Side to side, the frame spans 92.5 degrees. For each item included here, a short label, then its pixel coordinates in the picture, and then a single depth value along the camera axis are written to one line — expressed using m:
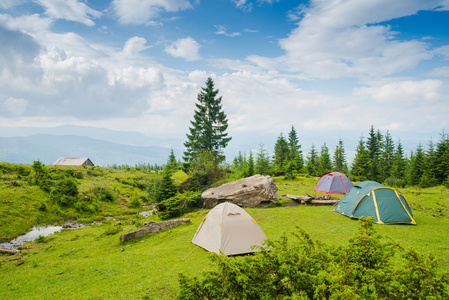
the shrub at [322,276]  3.56
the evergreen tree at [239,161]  44.81
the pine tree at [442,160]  35.72
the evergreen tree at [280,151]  61.19
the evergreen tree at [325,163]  55.21
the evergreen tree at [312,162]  56.38
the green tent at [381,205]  13.20
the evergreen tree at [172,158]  46.62
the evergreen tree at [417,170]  41.51
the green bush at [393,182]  38.39
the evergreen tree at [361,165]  45.94
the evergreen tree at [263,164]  44.84
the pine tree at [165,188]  22.23
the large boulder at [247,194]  19.27
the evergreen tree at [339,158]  61.06
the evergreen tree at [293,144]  60.33
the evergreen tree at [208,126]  45.53
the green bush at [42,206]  20.11
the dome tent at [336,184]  23.31
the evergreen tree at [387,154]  56.78
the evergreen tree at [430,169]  35.56
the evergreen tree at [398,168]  49.09
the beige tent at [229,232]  10.29
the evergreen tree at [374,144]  60.87
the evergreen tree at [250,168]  39.91
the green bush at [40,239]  14.88
